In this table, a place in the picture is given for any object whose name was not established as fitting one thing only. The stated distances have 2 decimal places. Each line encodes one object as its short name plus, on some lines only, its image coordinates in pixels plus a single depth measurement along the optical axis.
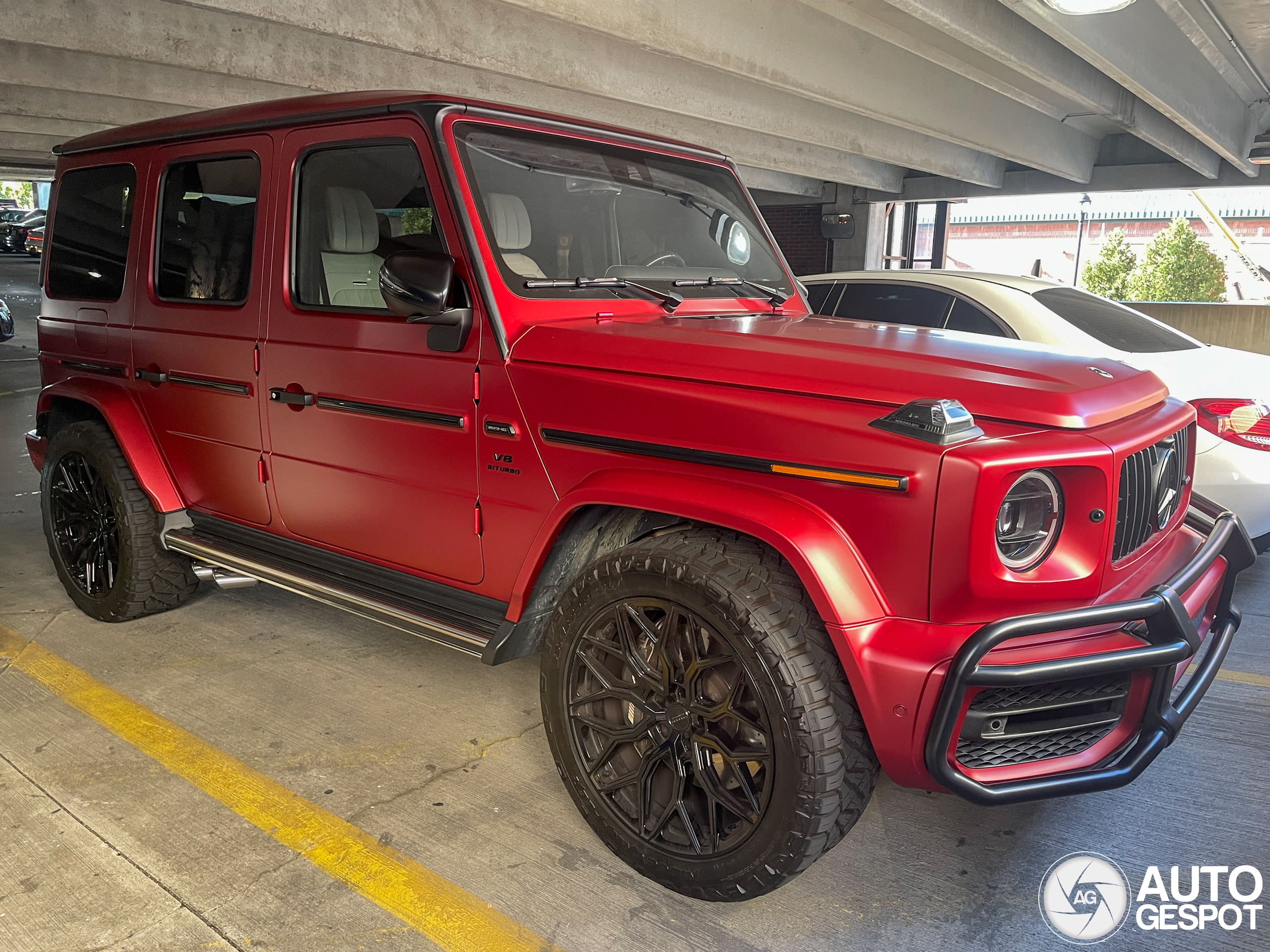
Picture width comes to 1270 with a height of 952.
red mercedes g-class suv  2.05
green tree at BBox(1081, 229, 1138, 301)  37.56
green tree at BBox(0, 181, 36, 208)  58.52
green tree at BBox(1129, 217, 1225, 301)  35.44
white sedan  4.14
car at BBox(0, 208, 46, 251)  29.02
